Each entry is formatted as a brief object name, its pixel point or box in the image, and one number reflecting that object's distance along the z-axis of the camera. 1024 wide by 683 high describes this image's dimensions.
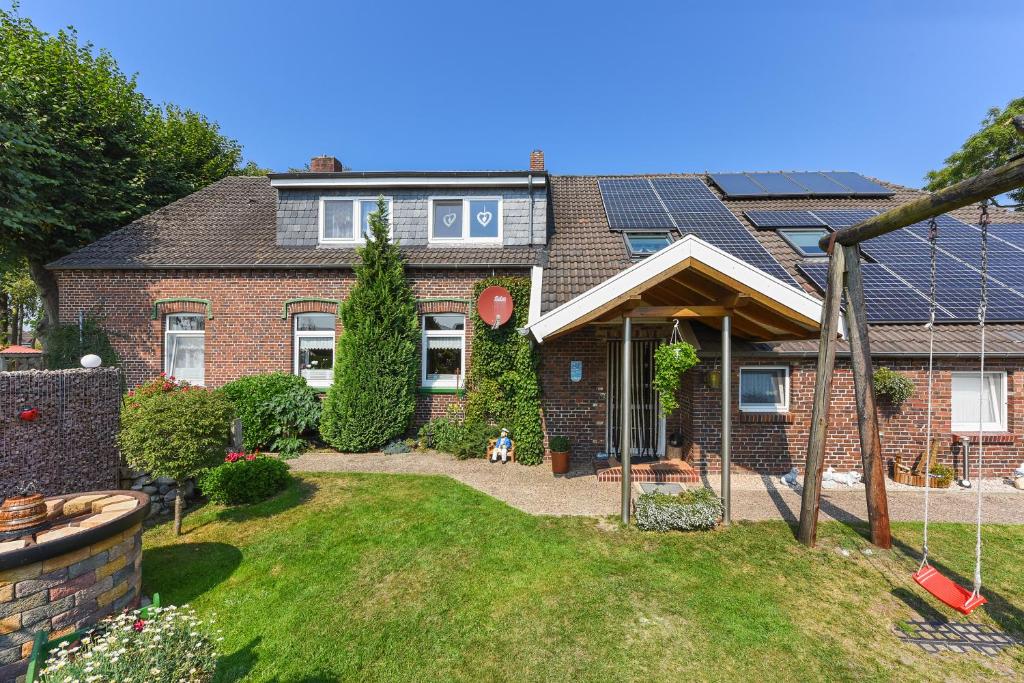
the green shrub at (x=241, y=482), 6.12
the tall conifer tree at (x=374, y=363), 8.95
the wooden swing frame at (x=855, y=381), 4.88
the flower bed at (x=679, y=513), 5.37
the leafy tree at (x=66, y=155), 10.36
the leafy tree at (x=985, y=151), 17.64
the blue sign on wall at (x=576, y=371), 8.62
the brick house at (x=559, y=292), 7.57
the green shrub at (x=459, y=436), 8.72
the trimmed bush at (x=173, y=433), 5.16
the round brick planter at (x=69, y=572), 3.11
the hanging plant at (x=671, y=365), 5.56
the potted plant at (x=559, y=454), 7.79
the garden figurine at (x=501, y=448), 8.54
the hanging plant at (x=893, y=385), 7.23
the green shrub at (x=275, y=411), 8.76
